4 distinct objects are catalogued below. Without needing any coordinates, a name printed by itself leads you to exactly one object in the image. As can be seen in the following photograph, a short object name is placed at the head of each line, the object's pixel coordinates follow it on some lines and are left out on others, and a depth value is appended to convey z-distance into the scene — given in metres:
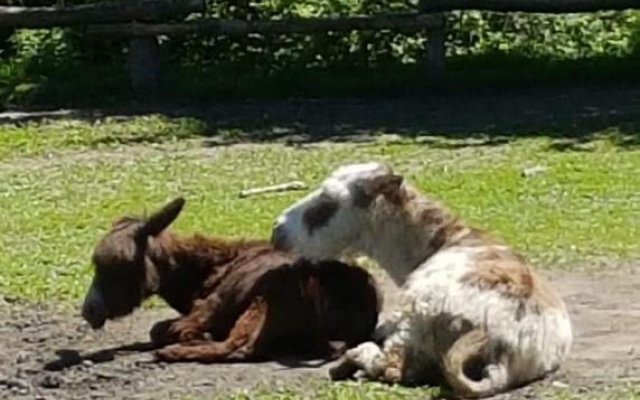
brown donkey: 8.39
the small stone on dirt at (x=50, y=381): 8.08
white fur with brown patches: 7.65
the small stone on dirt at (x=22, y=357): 8.69
